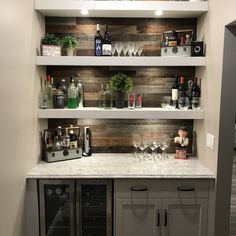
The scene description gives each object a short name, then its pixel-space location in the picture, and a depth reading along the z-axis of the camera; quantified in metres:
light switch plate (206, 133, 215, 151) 2.35
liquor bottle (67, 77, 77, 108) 2.71
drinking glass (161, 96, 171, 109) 2.83
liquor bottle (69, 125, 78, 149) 2.80
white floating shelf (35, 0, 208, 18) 2.49
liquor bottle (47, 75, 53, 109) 2.73
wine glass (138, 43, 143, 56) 2.79
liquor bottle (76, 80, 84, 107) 2.83
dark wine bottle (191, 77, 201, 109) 2.70
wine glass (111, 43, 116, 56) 2.78
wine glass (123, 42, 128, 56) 2.75
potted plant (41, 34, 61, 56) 2.58
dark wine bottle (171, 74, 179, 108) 2.77
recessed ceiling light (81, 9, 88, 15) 2.54
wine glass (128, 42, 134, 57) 2.73
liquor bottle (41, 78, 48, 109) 2.69
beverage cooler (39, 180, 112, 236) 2.38
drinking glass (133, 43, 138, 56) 2.74
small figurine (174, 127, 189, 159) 2.81
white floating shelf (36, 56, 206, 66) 2.55
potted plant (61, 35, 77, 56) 2.65
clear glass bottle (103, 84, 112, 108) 2.77
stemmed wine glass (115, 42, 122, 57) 2.73
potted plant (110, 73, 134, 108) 2.69
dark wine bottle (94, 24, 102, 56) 2.66
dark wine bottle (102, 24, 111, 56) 2.64
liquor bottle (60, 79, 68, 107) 2.79
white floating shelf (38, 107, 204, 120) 2.61
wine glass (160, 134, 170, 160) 2.79
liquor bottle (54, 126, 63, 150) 2.73
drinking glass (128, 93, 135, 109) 2.77
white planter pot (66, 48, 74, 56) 2.69
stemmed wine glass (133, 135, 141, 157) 2.83
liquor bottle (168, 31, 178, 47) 2.66
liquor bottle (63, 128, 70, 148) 2.76
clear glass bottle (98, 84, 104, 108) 2.82
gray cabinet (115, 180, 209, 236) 2.36
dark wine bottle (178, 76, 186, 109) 2.73
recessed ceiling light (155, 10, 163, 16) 2.55
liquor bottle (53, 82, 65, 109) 2.70
